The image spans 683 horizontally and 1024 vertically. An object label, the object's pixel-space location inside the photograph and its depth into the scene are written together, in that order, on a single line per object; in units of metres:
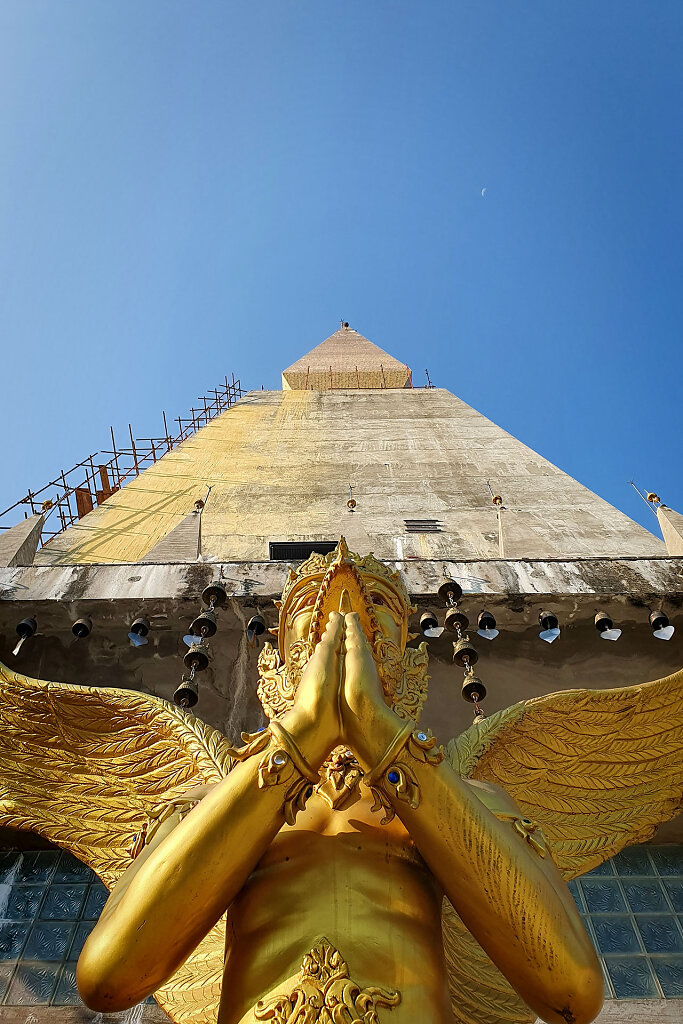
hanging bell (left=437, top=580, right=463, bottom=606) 4.64
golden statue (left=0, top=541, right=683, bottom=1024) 2.23
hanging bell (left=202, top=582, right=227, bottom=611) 4.58
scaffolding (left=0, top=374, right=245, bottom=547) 12.10
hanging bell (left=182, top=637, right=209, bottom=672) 4.16
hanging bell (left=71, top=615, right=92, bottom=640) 4.67
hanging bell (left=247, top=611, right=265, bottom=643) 4.64
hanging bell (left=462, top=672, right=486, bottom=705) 3.97
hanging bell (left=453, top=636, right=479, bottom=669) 4.23
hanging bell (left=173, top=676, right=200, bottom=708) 3.98
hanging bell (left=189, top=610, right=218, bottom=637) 4.43
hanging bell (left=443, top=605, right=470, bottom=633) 4.51
